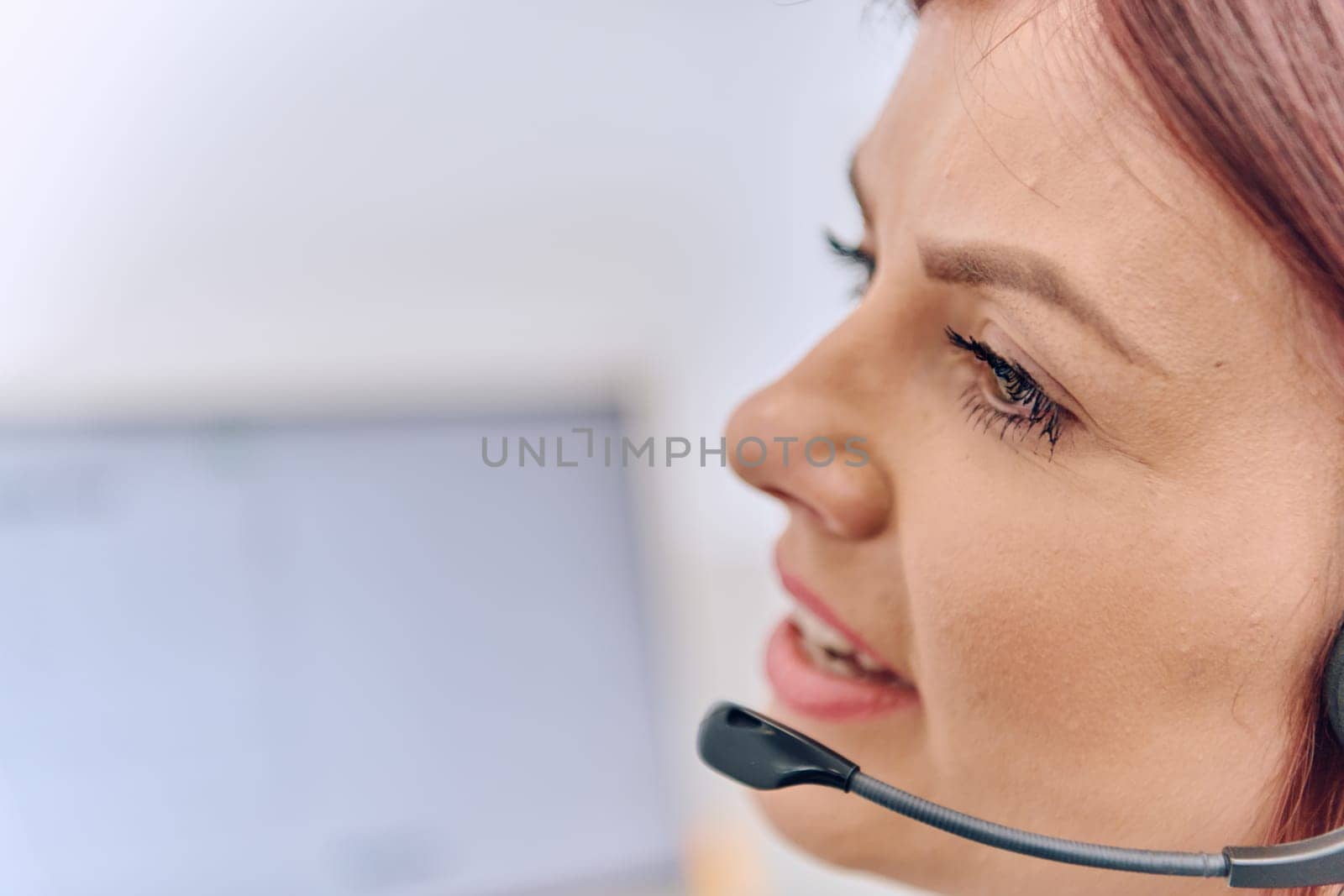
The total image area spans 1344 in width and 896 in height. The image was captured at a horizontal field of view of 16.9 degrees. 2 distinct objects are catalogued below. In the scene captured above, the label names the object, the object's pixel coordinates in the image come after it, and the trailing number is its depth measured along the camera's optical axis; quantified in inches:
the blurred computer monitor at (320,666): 30.3
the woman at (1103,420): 26.8
